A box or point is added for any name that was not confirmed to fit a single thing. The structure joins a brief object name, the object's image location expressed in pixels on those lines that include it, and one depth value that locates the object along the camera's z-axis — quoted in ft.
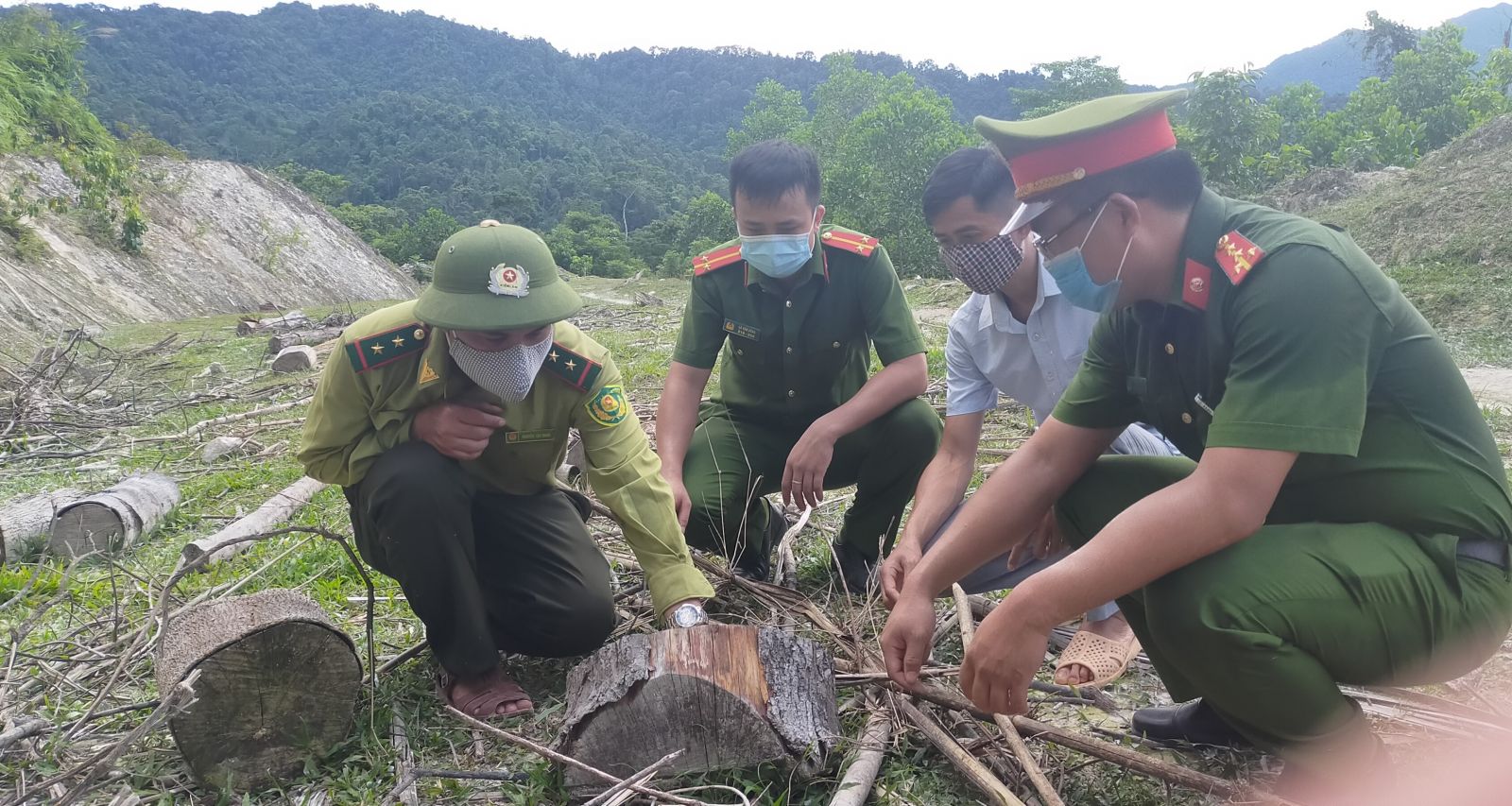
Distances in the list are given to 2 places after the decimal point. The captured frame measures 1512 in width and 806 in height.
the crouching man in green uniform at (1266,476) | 5.59
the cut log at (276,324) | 47.18
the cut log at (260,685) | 7.39
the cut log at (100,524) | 14.11
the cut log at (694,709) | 6.98
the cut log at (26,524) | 13.76
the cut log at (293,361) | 32.68
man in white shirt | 9.92
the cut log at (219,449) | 19.94
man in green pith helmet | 8.61
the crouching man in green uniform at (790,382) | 11.75
